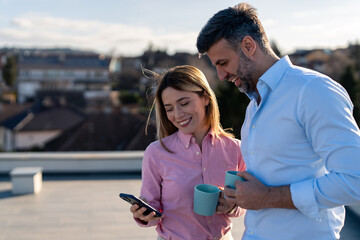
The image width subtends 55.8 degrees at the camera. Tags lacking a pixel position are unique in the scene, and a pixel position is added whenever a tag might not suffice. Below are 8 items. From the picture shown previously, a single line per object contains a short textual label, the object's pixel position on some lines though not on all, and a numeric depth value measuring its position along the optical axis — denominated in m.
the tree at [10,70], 51.03
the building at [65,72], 46.47
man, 0.97
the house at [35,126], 29.25
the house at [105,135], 20.38
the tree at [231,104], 13.30
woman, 1.50
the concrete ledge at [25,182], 4.62
